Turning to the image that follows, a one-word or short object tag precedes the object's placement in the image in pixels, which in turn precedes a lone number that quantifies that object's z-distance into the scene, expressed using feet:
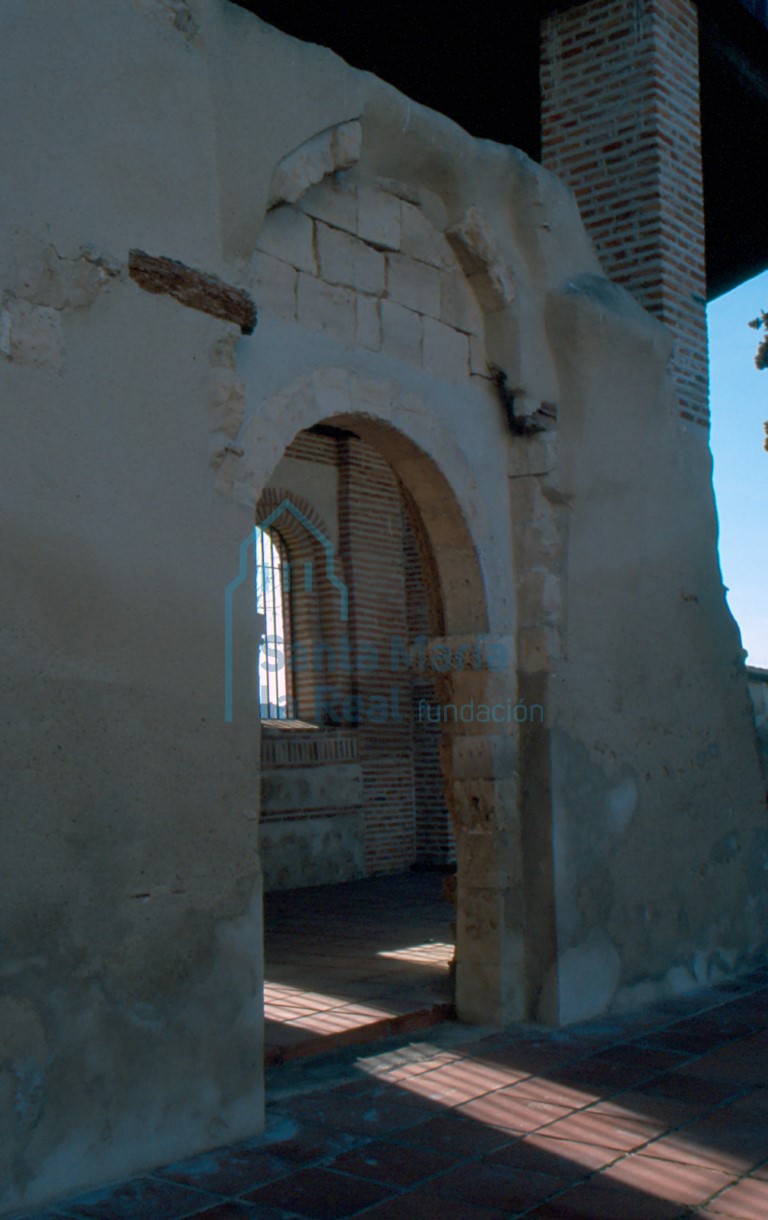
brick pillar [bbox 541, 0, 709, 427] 20.93
